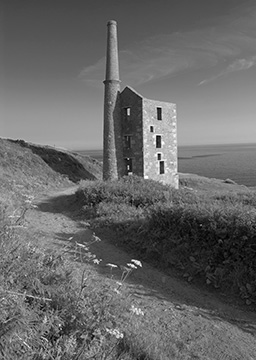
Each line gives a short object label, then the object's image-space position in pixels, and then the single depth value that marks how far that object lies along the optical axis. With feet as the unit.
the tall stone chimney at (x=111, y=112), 81.15
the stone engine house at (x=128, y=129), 80.79
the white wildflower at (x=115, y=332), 10.93
